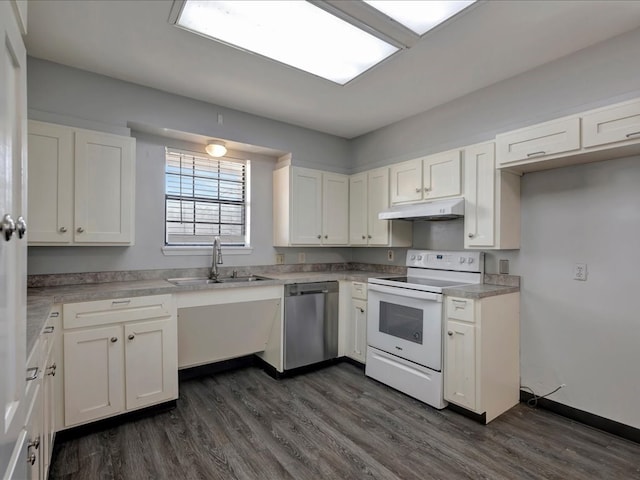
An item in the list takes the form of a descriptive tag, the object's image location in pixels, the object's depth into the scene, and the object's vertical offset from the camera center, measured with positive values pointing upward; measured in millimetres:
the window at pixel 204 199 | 3242 +395
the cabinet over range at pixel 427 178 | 2979 +580
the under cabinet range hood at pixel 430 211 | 2828 +250
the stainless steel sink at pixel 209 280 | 3053 -402
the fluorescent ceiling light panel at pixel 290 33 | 1880 +1273
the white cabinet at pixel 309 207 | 3641 +353
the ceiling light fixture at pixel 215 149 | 3281 +871
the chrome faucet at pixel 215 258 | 3273 -196
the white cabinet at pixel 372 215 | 3607 +272
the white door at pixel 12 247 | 740 -27
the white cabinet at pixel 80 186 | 2326 +373
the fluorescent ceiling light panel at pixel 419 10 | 1811 +1271
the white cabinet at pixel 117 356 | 2191 -825
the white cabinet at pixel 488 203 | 2682 +301
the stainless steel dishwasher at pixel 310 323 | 3223 -838
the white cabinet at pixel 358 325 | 3418 -892
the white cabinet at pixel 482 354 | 2465 -872
